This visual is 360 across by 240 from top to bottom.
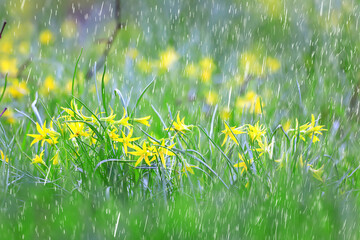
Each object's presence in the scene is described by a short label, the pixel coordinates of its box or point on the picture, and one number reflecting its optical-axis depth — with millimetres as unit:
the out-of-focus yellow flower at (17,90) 4779
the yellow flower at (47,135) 2666
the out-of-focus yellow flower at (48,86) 5031
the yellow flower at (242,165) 2759
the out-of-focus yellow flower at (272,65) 6068
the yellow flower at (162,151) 2561
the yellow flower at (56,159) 2723
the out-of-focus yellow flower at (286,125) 3817
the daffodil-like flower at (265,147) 2770
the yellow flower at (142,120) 2618
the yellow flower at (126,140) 2557
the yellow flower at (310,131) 2912
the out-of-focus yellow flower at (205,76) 5641
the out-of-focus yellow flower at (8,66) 5871
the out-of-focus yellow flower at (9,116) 4395
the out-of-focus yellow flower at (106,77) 5139
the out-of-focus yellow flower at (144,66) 5548
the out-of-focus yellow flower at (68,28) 7520
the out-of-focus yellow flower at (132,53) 5797
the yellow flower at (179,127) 2737
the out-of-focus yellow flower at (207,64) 5838
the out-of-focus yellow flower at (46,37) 6395
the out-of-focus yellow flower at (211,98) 5398
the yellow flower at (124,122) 2589
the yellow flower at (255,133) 2828
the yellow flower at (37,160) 2751
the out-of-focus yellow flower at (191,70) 5742
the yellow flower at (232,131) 2721
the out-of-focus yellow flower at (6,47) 6280
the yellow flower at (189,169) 2678
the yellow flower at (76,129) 2605
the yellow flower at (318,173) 2787
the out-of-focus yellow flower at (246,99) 4930
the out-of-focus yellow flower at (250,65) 6105
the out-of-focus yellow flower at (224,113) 4348
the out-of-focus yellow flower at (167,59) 5660
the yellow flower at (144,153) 2535
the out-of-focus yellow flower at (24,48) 6320
